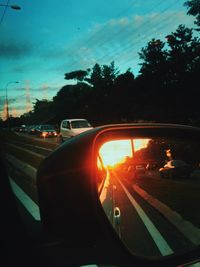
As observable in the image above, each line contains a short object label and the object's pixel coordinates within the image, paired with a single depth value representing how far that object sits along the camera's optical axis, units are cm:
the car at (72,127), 1756
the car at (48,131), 2650
